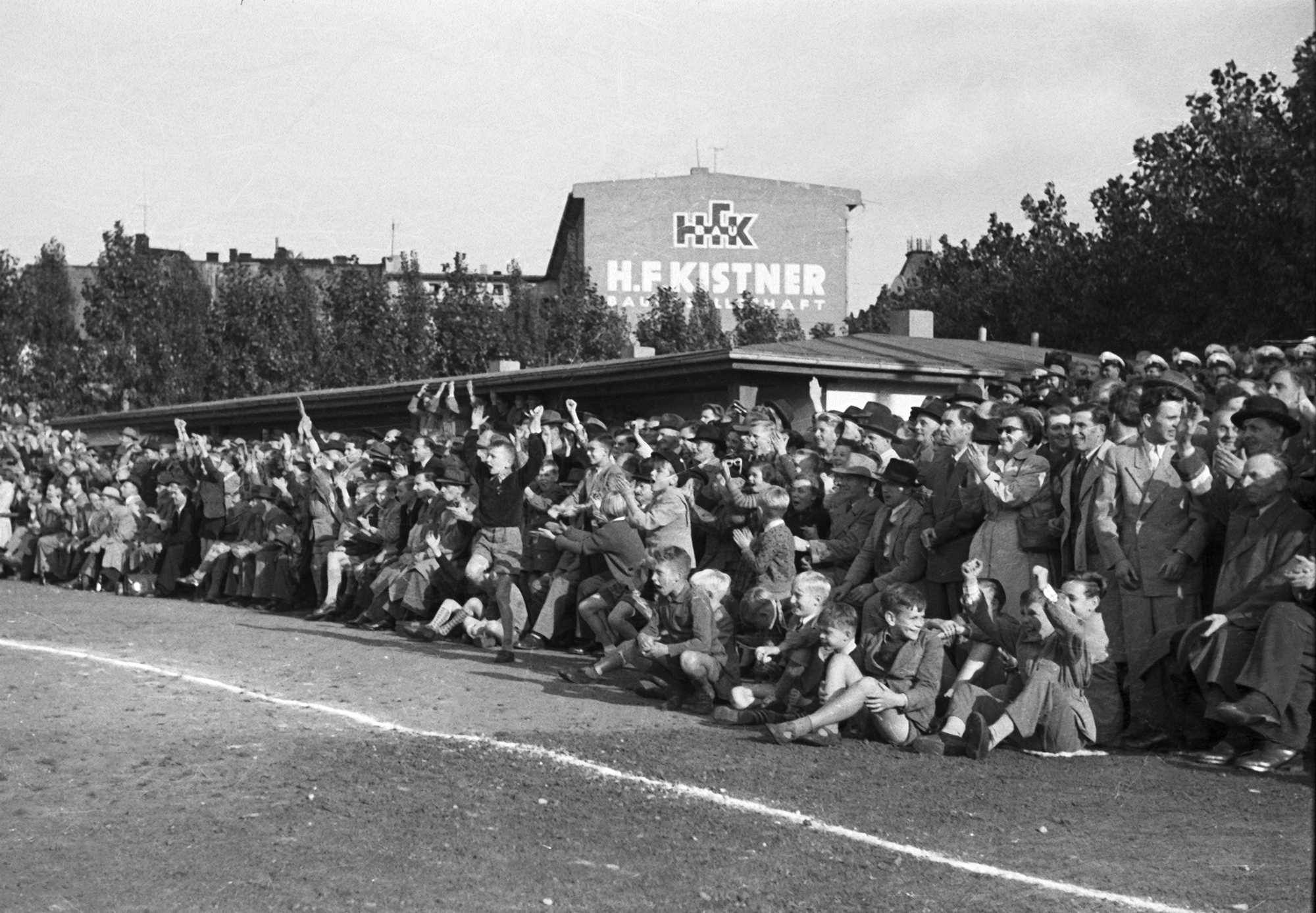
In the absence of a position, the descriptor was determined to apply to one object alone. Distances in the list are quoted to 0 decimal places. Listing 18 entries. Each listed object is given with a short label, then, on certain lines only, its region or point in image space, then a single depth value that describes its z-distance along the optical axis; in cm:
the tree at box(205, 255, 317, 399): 4762
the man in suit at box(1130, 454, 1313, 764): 874
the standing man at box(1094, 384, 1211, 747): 980
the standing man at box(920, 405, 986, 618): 1109
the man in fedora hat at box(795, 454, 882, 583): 1217
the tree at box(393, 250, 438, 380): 4756
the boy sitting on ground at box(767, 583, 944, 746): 947
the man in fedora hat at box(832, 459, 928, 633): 1141
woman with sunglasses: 1068
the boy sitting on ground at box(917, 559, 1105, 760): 906
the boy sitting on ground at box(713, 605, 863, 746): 983
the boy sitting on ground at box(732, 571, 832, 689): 1047
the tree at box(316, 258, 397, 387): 4734
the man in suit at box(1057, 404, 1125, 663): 1016
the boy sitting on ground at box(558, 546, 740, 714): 1114
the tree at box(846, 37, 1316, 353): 2105
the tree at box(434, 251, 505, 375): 4666
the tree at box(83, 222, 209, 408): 4662
